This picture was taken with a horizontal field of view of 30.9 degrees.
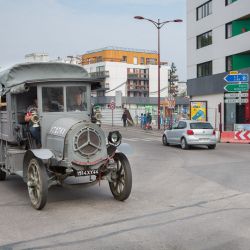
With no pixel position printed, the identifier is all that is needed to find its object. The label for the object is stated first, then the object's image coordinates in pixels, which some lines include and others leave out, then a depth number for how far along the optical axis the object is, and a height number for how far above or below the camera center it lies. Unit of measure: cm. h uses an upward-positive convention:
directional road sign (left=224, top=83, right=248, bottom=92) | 2662 +70
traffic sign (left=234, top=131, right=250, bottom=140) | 2660 -214
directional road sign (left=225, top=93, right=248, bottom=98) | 2655 +24
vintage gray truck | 829 -64
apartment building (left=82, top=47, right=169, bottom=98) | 10512 +746
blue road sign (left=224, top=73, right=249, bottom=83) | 2642 +122
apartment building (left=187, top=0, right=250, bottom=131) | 3700 +428
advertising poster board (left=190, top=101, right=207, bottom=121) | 4041 -105
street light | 4044 +704
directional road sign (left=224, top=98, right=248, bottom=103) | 2655 -7
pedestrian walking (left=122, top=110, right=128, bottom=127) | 4762 -188
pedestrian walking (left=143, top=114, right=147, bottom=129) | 4518 -208
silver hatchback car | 2216 -173
